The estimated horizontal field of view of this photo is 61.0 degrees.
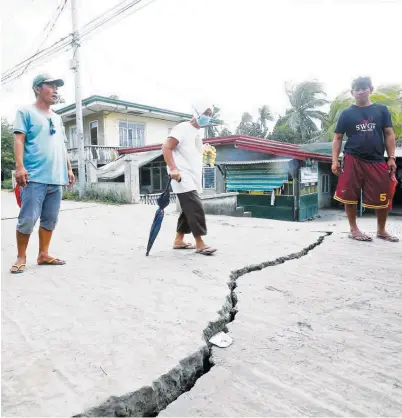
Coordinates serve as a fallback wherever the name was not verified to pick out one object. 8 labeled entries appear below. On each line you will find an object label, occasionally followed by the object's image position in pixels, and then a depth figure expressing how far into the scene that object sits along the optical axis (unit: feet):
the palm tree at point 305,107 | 89.30
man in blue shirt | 8.48
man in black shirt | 11.35
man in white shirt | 10.25
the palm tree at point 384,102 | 58.65
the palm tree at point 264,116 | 107.86
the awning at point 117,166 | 42.31
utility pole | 36.04
